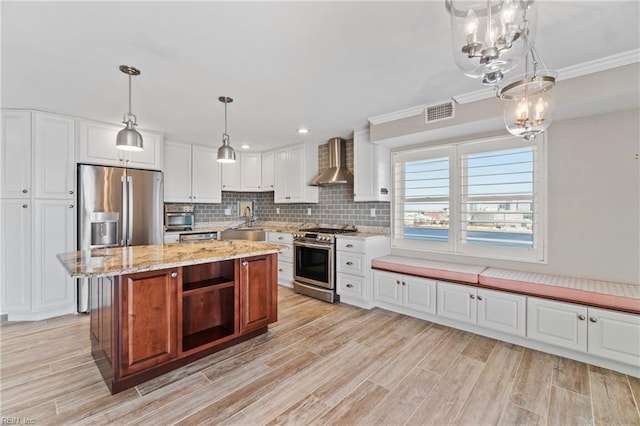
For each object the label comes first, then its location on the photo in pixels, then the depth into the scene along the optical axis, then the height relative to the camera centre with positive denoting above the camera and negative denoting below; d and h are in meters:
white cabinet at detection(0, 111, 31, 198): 3.18 +0.66
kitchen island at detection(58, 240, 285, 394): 1.91 -0.72
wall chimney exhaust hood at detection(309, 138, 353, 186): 4.33 +0.70
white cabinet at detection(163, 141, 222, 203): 4.66 +0.67
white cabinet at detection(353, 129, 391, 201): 3.91 +0.60
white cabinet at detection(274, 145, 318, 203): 4.88 +0.69
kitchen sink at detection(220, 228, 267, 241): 4.98 -0.39
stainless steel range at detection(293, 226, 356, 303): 3.90 -0.73
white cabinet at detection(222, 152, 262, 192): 5.50 +0.78
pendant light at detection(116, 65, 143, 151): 2.25 +0.60
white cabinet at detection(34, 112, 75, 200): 3.27 +0.67
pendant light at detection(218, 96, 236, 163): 2.88 +0.60
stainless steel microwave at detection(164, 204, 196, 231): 4.73 -0.08
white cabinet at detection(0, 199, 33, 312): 3.19 -0.48
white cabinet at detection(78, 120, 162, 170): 3.55 +0.84
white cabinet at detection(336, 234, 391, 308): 3.63 -0.71
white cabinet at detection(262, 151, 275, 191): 5.42 +0.81
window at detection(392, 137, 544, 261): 2.98 +0.16
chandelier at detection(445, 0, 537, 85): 1.21 +0.80
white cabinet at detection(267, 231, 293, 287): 4.57 -0.76
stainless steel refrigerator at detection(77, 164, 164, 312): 3.50 +0.06
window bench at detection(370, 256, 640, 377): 2.20 -0.87
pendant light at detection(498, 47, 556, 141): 1.65 +0.70
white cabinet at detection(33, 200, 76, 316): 3.28 -0.48
